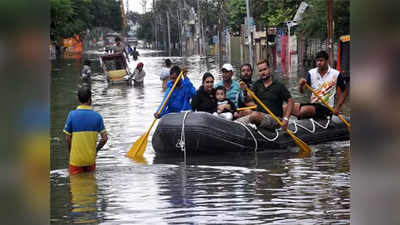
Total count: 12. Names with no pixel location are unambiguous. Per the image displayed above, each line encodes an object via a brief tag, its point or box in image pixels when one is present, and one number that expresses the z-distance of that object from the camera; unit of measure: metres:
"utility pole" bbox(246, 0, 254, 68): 40.53
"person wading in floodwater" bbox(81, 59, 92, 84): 30.73
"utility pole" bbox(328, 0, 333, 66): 33.16
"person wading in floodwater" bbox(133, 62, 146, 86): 33.56
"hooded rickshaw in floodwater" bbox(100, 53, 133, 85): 34.84
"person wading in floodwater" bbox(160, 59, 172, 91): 27.95
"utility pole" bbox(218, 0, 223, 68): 72.98
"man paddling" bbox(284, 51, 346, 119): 12.12
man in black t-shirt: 11.61
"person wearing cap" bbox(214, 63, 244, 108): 12.69
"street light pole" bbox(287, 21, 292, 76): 52.27
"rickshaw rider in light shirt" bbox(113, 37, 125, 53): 35.16
